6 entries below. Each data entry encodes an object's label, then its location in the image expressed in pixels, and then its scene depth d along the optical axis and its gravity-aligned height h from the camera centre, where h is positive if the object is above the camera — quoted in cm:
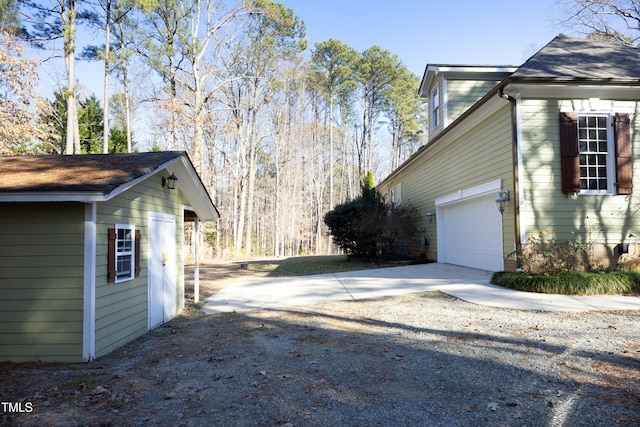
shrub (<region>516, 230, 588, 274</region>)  802 -61
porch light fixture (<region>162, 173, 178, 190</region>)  692 +88
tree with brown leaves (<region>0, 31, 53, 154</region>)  1297 +471
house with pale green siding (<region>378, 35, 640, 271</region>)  854 +161
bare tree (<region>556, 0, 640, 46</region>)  1570 +864
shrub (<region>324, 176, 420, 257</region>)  1522 +13
